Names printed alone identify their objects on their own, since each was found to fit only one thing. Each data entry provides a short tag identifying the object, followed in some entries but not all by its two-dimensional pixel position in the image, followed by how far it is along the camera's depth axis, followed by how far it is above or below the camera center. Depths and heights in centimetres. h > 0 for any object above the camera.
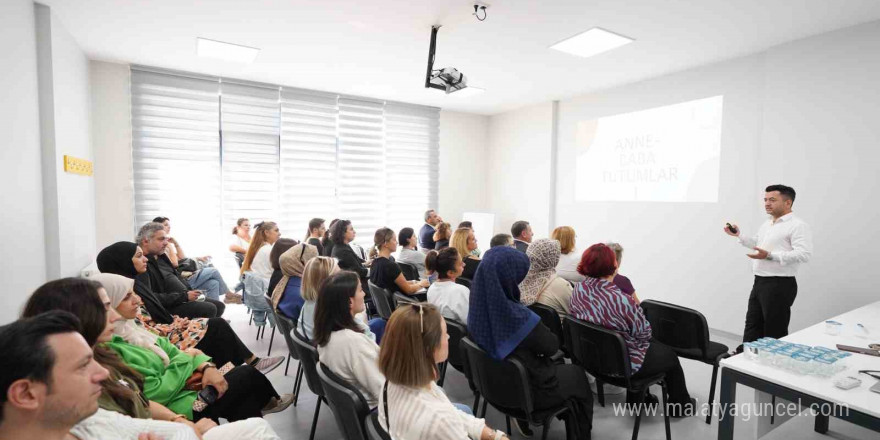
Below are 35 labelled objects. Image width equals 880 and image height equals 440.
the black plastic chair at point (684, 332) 268 -89
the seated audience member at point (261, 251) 423 -58
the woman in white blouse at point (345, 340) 181 -65
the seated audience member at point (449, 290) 271 -62
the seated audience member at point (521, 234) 456 -39
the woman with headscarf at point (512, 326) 195 -62
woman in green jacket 150 -83
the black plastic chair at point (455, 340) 246 -88
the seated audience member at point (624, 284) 301 -62
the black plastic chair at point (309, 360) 207 -85
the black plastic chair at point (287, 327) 245 -84
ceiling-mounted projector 379 +113
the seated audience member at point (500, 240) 395 -40
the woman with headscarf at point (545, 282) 288 -59
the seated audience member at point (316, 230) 519 -43
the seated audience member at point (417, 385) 135 -65
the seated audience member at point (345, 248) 427 -55
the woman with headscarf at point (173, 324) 251 -84
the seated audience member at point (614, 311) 230 -64
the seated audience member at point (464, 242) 418 -45
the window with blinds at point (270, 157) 524 +57
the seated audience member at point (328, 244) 458 -55
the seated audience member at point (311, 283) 249 -53
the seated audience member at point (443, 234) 498 -44
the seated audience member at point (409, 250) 444 -58
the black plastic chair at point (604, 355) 221 -88
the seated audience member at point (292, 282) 292 -64
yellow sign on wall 379 +27
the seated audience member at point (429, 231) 588 -48
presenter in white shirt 329 -44
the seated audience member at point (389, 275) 347 -67
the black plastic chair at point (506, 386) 191 -92
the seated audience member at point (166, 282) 319 -72
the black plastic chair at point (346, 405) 153 -80
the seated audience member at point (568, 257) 359 -51
